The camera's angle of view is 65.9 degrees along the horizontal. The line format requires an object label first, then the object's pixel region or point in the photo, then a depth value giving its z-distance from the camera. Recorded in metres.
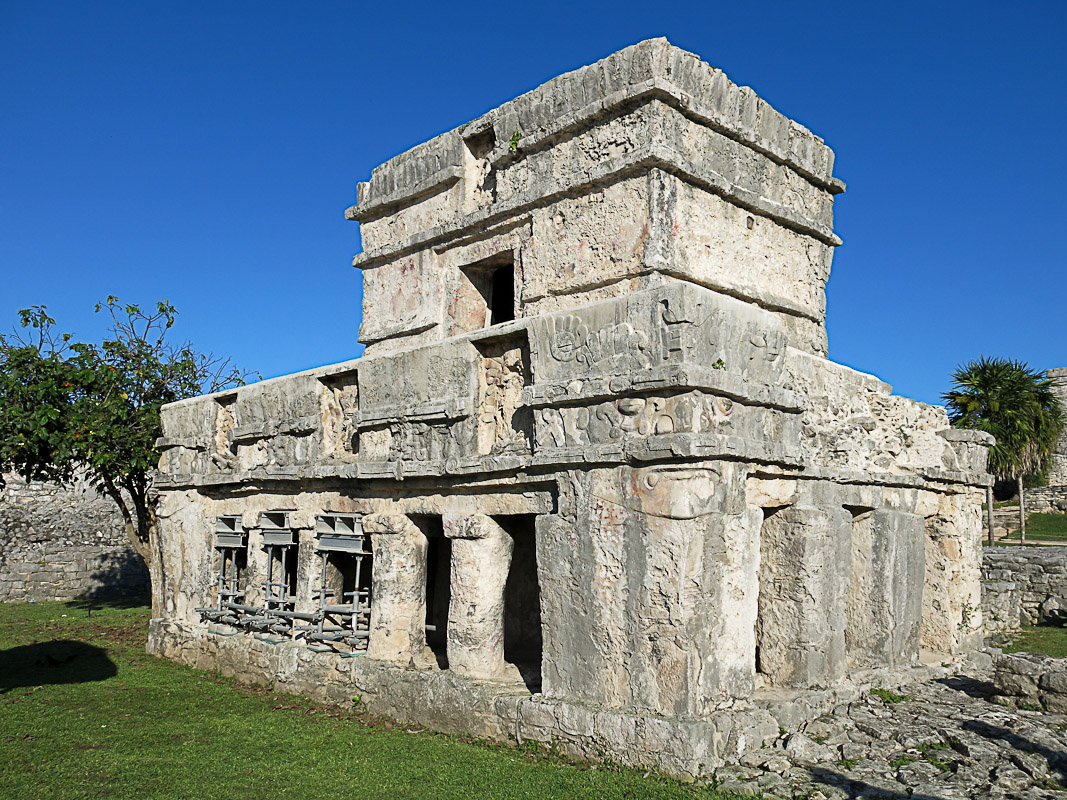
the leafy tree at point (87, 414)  10.76
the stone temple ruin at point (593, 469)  5.15
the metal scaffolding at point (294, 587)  7.42
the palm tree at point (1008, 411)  22.33
